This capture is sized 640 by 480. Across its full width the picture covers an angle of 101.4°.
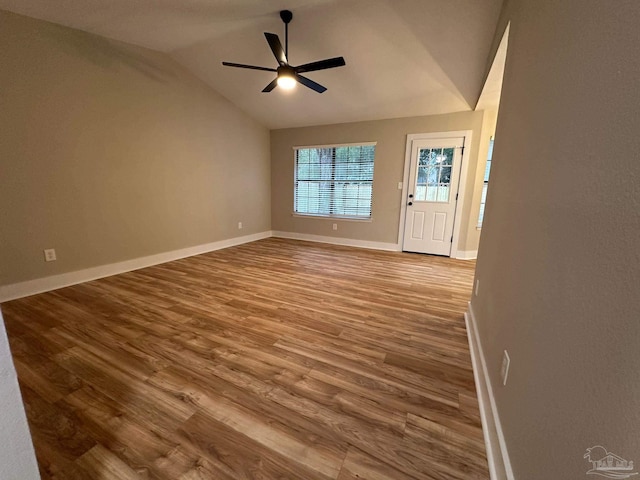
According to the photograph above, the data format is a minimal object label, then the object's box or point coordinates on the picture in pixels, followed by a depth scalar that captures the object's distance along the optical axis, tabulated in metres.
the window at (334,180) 4.94
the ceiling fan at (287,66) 2.62
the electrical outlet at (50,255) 2.74
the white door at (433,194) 4.21
